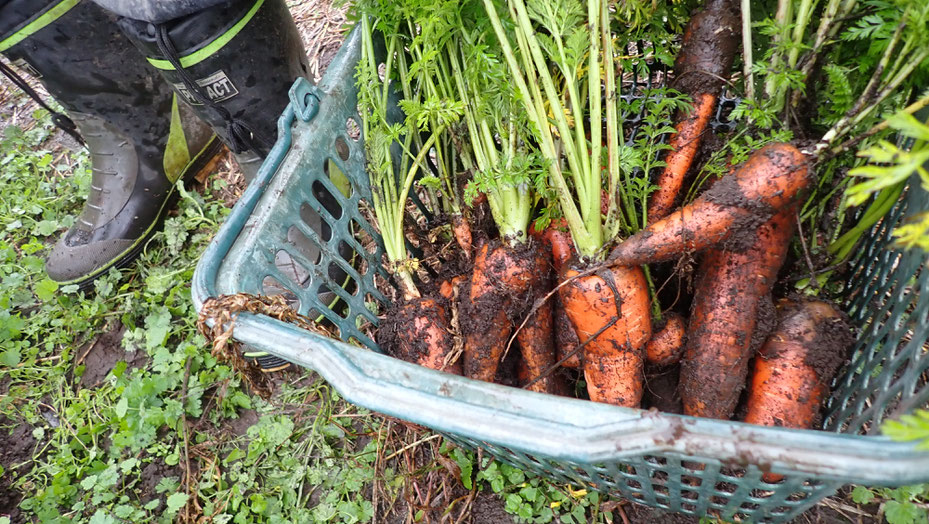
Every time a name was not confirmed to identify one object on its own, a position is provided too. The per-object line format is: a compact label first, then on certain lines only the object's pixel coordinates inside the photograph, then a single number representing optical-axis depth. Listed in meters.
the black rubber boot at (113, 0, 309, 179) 0.45
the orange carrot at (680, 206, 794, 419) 0.42
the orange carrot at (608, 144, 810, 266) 0.38
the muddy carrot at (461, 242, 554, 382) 0.45
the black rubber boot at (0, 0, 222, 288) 0.57
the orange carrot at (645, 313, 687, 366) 0.46
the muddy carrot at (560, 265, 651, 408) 0.42
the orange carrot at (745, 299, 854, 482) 0.40
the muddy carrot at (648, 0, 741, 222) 0.44
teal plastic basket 0.26
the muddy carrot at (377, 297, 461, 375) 0.46
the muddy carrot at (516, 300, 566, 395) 0.46
